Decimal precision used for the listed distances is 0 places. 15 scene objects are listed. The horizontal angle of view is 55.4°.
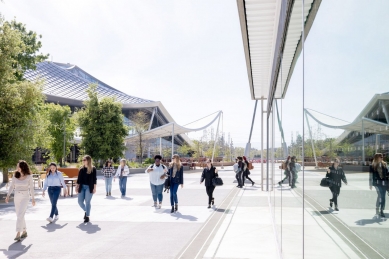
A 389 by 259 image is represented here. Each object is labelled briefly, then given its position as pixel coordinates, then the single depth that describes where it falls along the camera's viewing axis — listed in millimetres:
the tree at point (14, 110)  13477
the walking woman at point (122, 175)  13844
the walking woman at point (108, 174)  14008
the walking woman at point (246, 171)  18178
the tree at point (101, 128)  35812
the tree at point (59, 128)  37031
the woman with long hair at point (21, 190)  6809
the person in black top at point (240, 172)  17538
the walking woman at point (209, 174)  10702
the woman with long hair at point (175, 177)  10067
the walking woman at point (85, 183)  8852
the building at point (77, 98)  63938
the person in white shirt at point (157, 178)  10680
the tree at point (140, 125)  45219
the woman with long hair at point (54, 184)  8864
